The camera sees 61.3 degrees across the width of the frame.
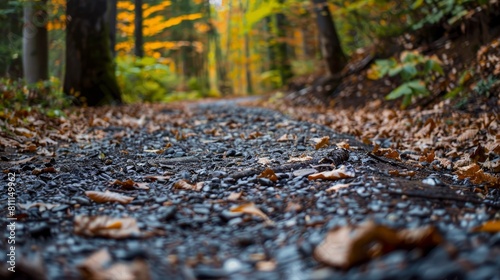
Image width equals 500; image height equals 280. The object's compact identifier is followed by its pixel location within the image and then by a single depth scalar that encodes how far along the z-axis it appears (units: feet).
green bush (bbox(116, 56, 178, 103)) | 40.12
